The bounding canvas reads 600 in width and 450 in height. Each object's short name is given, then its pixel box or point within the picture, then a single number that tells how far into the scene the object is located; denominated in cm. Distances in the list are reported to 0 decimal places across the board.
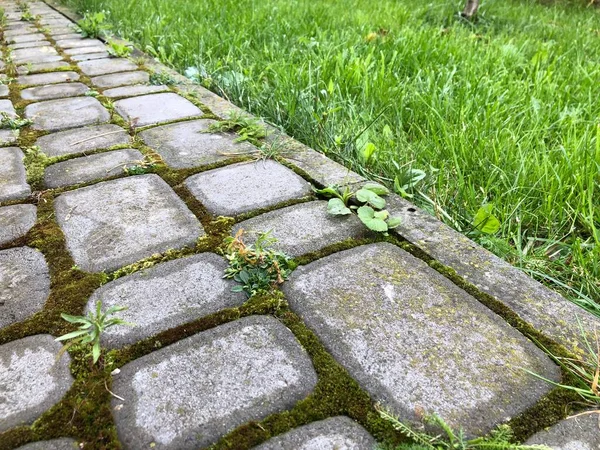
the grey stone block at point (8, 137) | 56
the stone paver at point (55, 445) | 23
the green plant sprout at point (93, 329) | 26
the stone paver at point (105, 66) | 86
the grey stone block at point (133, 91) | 73
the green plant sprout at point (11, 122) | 60
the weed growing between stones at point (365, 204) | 39
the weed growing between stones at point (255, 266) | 33
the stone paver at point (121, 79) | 79
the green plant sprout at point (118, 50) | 99
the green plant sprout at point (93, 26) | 116
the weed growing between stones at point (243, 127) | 57
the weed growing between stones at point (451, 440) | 22
